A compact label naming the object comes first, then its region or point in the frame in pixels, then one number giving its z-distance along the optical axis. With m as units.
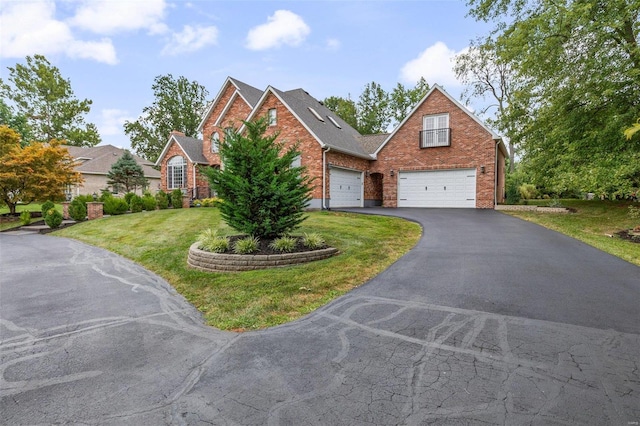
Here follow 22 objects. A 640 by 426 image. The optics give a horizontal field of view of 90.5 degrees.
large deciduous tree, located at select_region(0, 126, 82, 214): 15.48
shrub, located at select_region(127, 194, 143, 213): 17.94
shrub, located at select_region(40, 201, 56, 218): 15.29
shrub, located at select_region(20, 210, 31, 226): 15.72
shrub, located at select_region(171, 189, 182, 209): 19.98
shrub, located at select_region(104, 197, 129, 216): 17.06
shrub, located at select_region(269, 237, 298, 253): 6.88
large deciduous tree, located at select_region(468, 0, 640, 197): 10.75
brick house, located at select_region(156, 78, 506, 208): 16.62
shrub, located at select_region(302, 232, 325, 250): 7.24
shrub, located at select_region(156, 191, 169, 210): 19.30
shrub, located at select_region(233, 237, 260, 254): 6.73
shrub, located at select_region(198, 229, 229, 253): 6.93
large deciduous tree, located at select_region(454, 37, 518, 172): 26.16
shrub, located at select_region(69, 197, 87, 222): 15.85
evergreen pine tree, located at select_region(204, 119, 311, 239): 7.11
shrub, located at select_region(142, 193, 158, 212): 18.34
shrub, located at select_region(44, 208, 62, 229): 14.64
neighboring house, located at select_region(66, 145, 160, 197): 27.91
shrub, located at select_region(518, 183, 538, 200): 27.08
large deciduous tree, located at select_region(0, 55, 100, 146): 36.53
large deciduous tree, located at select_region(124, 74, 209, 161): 39.28
